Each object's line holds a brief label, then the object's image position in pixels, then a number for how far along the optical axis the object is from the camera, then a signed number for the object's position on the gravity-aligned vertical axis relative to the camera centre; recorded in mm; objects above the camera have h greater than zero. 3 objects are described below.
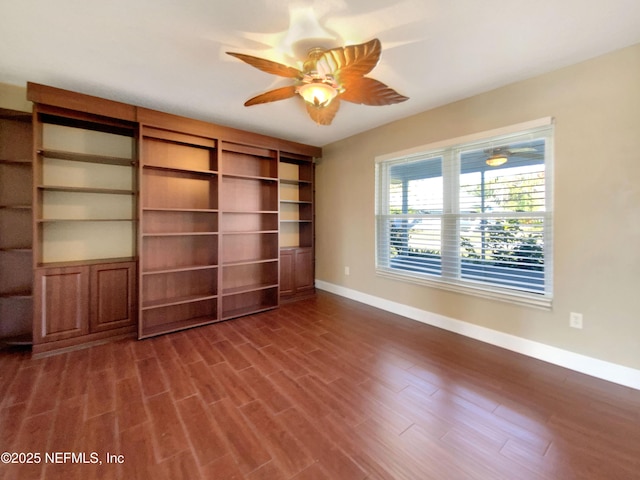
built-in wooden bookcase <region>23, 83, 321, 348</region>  2514 +195
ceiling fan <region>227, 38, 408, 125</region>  1662 +1141
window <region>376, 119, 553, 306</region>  2398 +249
